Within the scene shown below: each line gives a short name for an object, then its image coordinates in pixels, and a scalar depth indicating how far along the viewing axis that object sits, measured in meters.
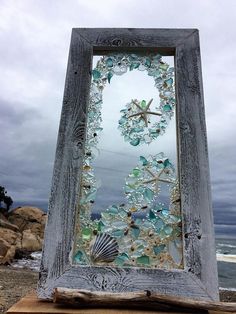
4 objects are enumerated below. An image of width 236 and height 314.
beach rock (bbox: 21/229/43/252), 14.17
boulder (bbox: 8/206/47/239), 17.19
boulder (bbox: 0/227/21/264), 11.01
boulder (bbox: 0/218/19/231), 15.34
